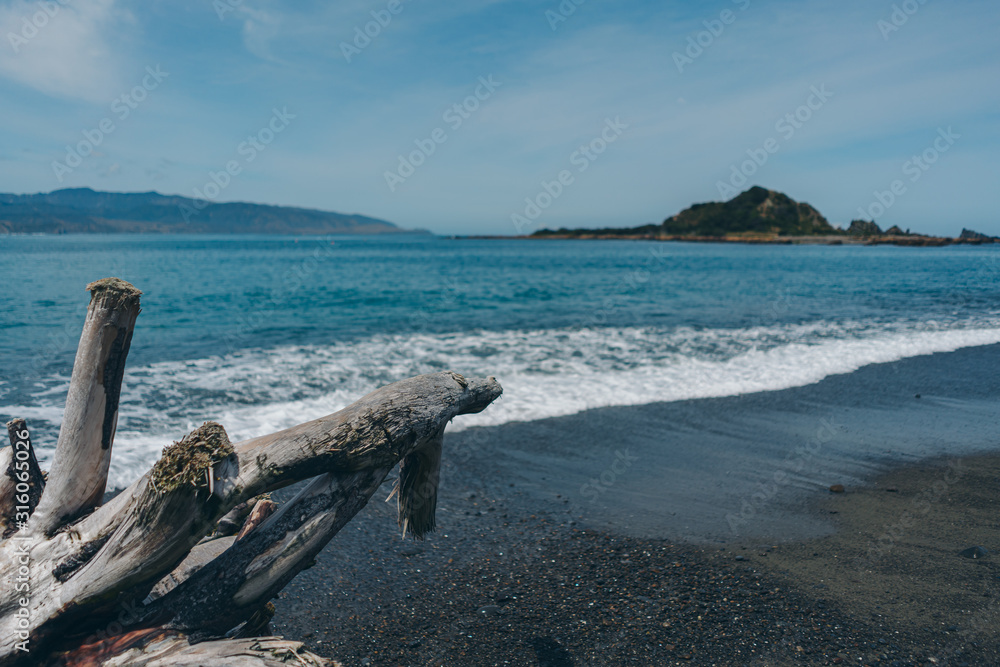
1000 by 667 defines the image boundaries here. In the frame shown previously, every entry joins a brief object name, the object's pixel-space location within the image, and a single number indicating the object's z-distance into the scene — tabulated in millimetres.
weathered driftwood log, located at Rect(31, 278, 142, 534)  3125
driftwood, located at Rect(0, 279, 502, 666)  2828
